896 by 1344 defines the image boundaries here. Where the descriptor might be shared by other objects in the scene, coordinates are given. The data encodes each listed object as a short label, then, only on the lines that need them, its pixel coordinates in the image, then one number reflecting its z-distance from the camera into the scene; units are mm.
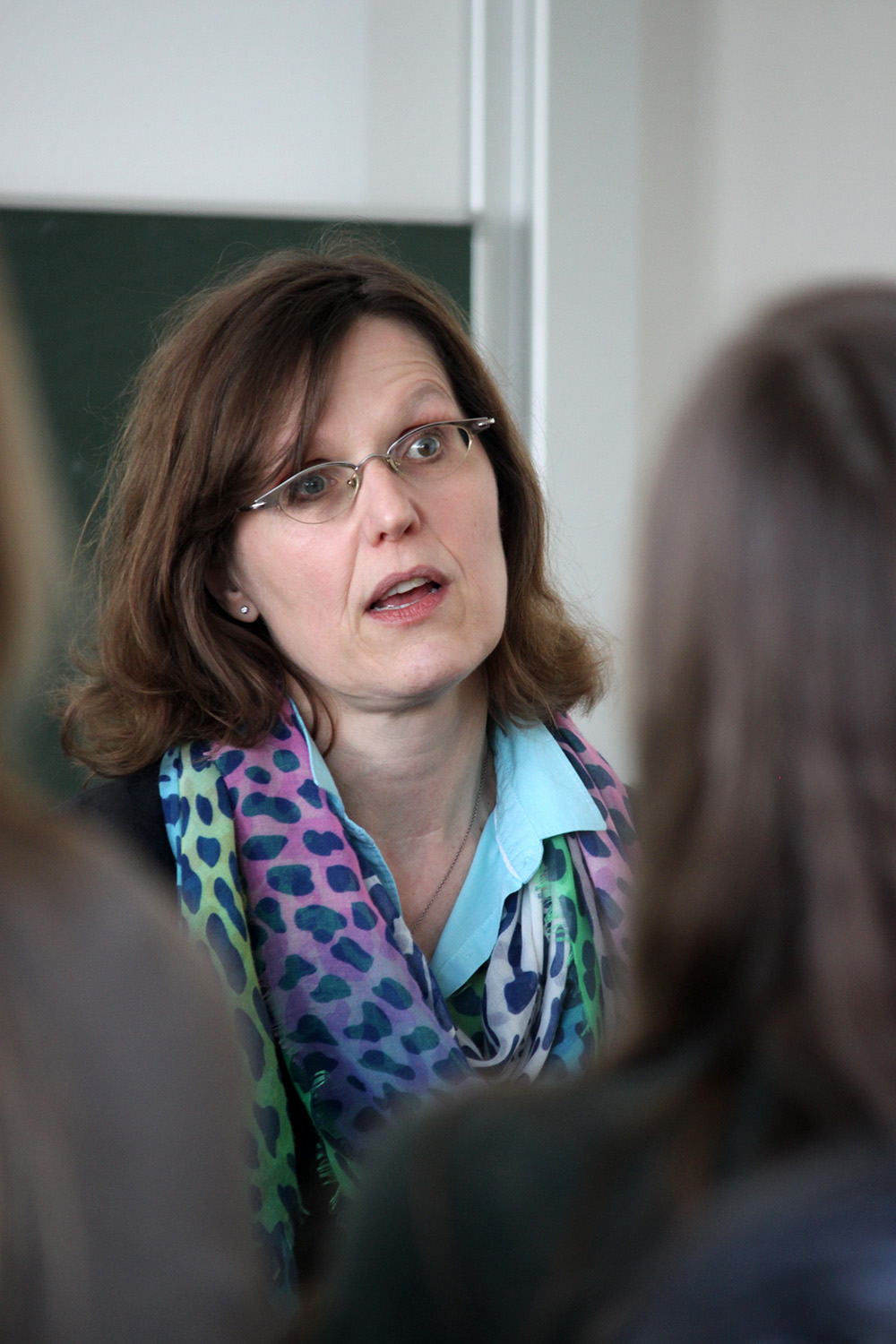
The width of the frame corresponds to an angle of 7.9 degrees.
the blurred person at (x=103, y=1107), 2054
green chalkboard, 3446
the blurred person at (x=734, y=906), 1972
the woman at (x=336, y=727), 2951
